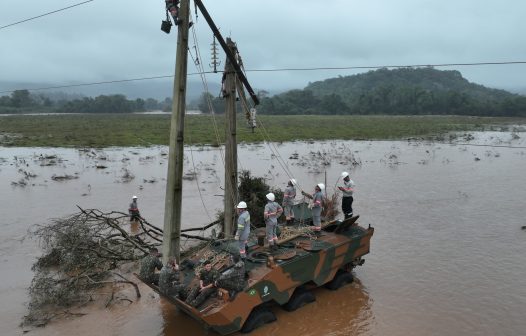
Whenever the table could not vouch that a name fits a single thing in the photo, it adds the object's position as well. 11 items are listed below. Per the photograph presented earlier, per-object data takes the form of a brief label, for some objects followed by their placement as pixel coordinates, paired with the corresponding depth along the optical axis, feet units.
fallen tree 37.29
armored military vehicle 30.14
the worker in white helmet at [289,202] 44.45
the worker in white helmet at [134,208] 55.77
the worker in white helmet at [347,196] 47.39
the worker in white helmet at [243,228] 34.73
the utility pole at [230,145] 41.09
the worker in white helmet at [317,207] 41.70
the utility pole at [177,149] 33.78
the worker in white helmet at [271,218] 37.32
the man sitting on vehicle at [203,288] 30.45
